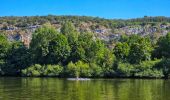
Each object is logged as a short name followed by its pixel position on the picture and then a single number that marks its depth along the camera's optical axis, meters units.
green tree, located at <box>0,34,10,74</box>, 111.44
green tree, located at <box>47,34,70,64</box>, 107.31
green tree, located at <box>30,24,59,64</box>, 108.31
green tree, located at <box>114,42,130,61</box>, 104.83
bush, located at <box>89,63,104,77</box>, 97.30
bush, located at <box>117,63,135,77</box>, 95.37
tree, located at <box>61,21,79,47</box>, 112.63
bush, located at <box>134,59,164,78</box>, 93.04
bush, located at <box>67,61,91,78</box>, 97.01
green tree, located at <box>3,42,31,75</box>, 107.31
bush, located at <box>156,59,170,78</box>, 93.03
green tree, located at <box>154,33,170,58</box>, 102.90
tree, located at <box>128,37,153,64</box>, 102.35
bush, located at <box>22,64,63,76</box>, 100.52
